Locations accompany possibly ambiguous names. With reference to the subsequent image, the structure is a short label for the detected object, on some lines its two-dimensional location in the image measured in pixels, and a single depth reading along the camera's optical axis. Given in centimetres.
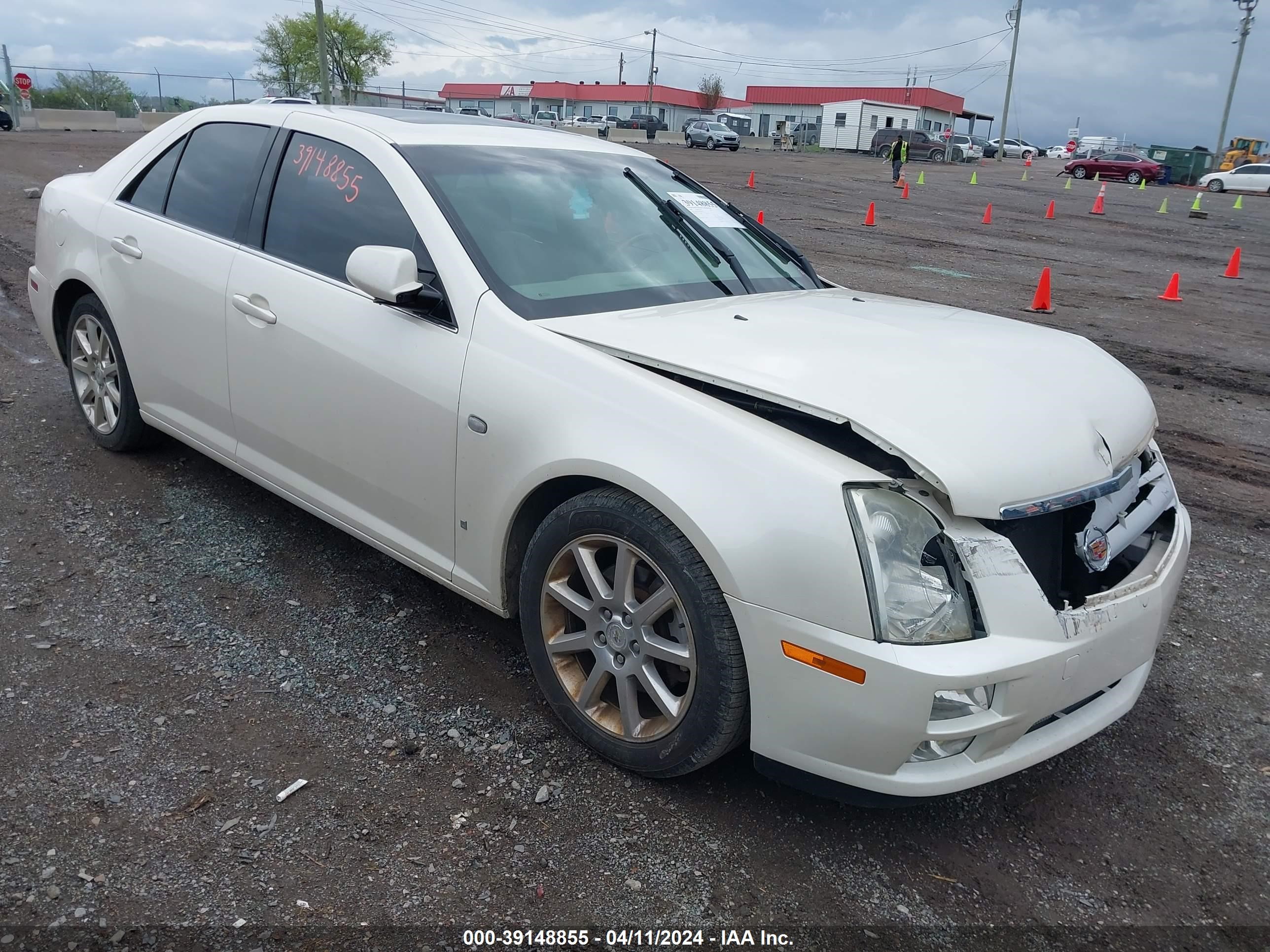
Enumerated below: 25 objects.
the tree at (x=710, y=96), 8925
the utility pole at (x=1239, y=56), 5600
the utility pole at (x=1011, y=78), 6081
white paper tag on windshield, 400
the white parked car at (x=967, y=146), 5634
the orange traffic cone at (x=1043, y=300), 1074
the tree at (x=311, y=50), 8188
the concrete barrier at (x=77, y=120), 3806
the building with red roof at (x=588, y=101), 8681
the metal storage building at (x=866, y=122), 7481
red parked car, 4234
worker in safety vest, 3073
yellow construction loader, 4987
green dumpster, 4603
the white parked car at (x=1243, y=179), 3744
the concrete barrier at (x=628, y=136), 5149
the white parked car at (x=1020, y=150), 7306
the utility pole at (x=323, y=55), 3778
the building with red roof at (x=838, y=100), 7969
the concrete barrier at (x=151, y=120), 4038
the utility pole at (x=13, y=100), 3600
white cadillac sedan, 232
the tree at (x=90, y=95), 4128
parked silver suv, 4784
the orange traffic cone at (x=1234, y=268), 1496
